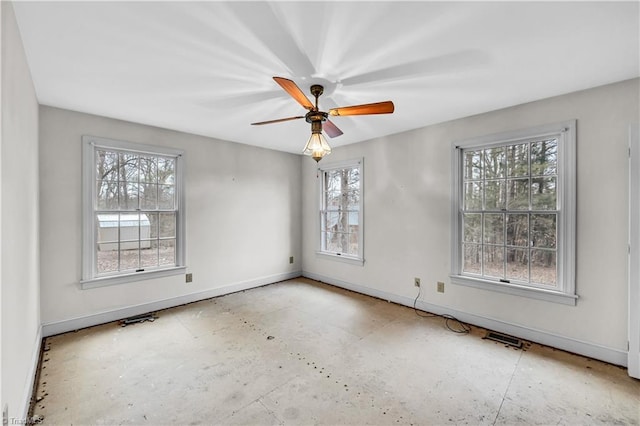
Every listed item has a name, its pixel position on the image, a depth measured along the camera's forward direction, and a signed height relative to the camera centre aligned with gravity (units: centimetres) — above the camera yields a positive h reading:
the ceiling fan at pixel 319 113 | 218 +82
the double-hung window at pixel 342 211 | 460 +2
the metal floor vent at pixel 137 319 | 332 -129
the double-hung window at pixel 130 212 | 326 +0
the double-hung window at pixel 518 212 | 274 +1
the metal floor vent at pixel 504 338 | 283 -130
